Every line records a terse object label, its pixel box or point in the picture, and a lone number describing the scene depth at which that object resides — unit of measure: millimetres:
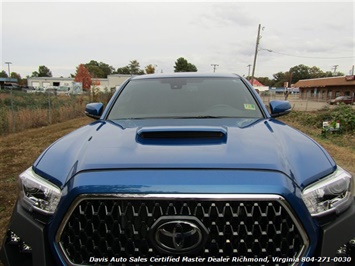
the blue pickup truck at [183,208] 1436
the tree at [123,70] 108788
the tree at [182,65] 86875
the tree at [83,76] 65188
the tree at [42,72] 123250
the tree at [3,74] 110000
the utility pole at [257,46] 37875
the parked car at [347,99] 40038
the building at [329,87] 49031
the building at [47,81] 86625
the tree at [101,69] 105038
